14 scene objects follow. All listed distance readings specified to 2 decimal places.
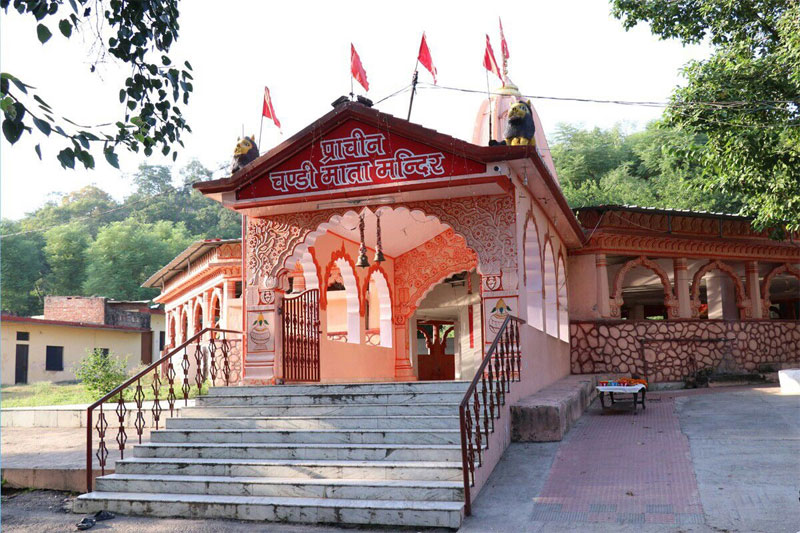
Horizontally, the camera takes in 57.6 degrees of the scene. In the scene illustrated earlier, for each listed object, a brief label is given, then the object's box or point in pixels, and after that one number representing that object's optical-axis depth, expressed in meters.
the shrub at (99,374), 14.45
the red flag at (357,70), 11.02
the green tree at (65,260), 47.10
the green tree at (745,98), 11.57
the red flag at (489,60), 12.41
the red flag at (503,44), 16.20
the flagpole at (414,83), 12.10
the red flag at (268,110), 11.96
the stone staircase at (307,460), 6.25
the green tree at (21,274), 44.31
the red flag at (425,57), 11.78
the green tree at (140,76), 4.92
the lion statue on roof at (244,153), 10.03
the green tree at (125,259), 44.59
